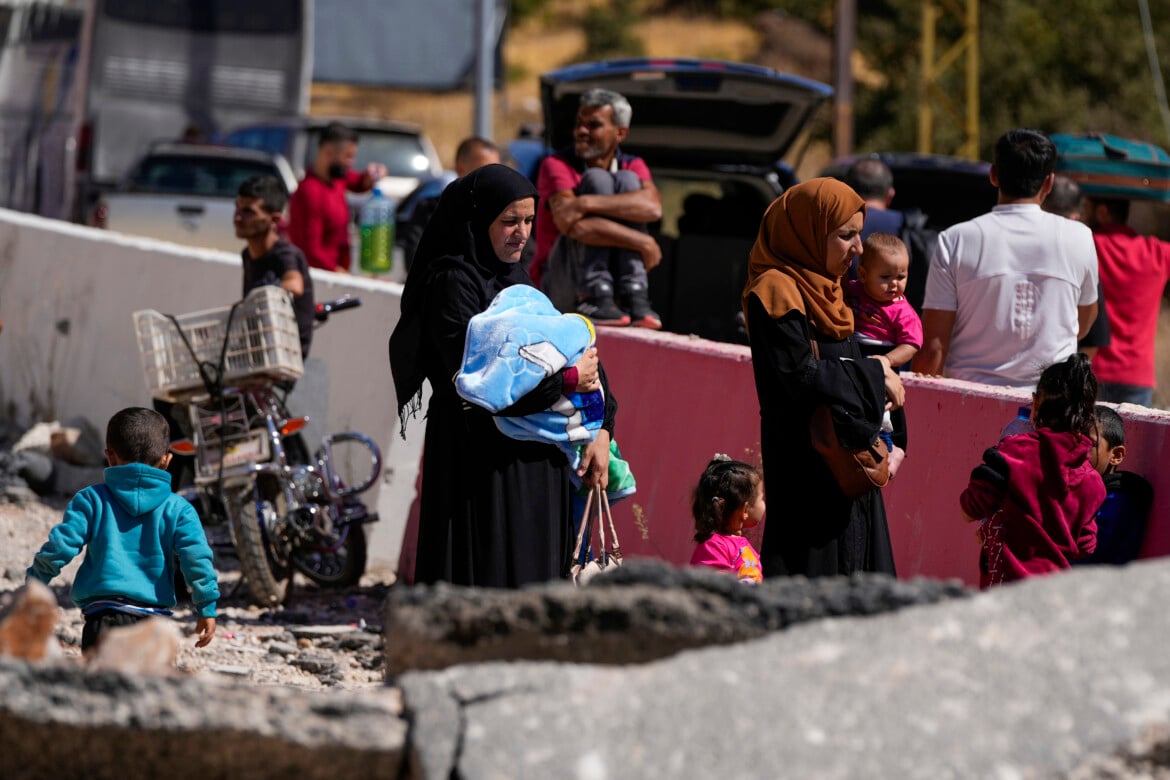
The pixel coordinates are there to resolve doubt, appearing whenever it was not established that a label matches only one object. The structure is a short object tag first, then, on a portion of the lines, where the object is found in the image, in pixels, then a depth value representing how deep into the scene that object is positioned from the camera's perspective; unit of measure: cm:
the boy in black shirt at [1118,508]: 1041
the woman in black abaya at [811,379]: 945
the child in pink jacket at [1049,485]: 978
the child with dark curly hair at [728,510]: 1086
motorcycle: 1498
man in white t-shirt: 1227
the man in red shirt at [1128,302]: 1554
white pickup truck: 3284
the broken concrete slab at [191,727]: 662
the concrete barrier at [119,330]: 1717
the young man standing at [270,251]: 1546
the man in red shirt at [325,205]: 2017
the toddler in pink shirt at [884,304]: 1128
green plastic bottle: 2408
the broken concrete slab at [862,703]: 625
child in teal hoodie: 1001
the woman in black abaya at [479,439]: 1006
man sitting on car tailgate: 1631
